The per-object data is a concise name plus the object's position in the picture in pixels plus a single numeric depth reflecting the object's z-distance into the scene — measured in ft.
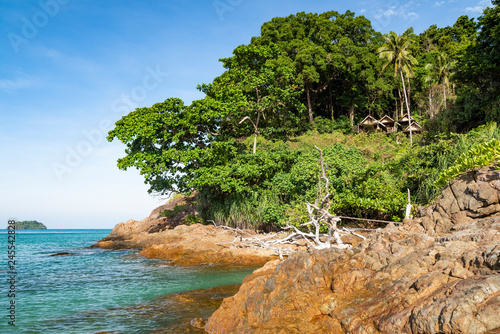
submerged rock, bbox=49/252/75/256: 65.36
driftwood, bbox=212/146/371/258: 28.76
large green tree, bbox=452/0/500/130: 58.03
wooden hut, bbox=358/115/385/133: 112.98
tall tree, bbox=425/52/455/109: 107.34
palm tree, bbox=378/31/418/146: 97.45
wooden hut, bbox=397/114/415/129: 110.64
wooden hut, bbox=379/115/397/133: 113.39
